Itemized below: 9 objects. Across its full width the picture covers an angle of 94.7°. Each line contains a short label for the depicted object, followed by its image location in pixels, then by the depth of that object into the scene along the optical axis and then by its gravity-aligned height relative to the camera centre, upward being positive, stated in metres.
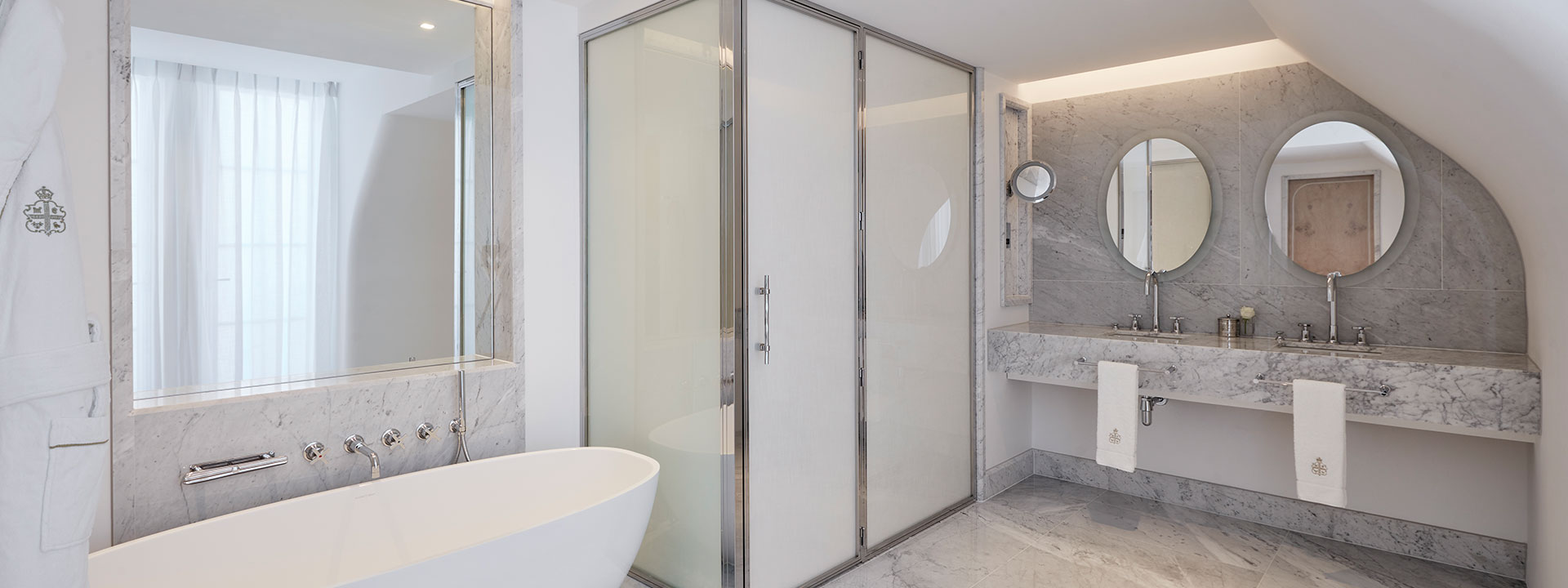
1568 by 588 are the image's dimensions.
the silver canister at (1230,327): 3.46 -0.18
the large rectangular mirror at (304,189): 2.02 +0.34
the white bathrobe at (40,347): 1.12 -0.08
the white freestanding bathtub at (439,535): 1.68 -0.64
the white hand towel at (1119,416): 3.29 -0.57
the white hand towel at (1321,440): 2.77 -0.58
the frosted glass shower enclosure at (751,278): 2.48 +0.06
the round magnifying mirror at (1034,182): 3.81 +0.59
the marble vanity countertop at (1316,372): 2.48 -0.33
